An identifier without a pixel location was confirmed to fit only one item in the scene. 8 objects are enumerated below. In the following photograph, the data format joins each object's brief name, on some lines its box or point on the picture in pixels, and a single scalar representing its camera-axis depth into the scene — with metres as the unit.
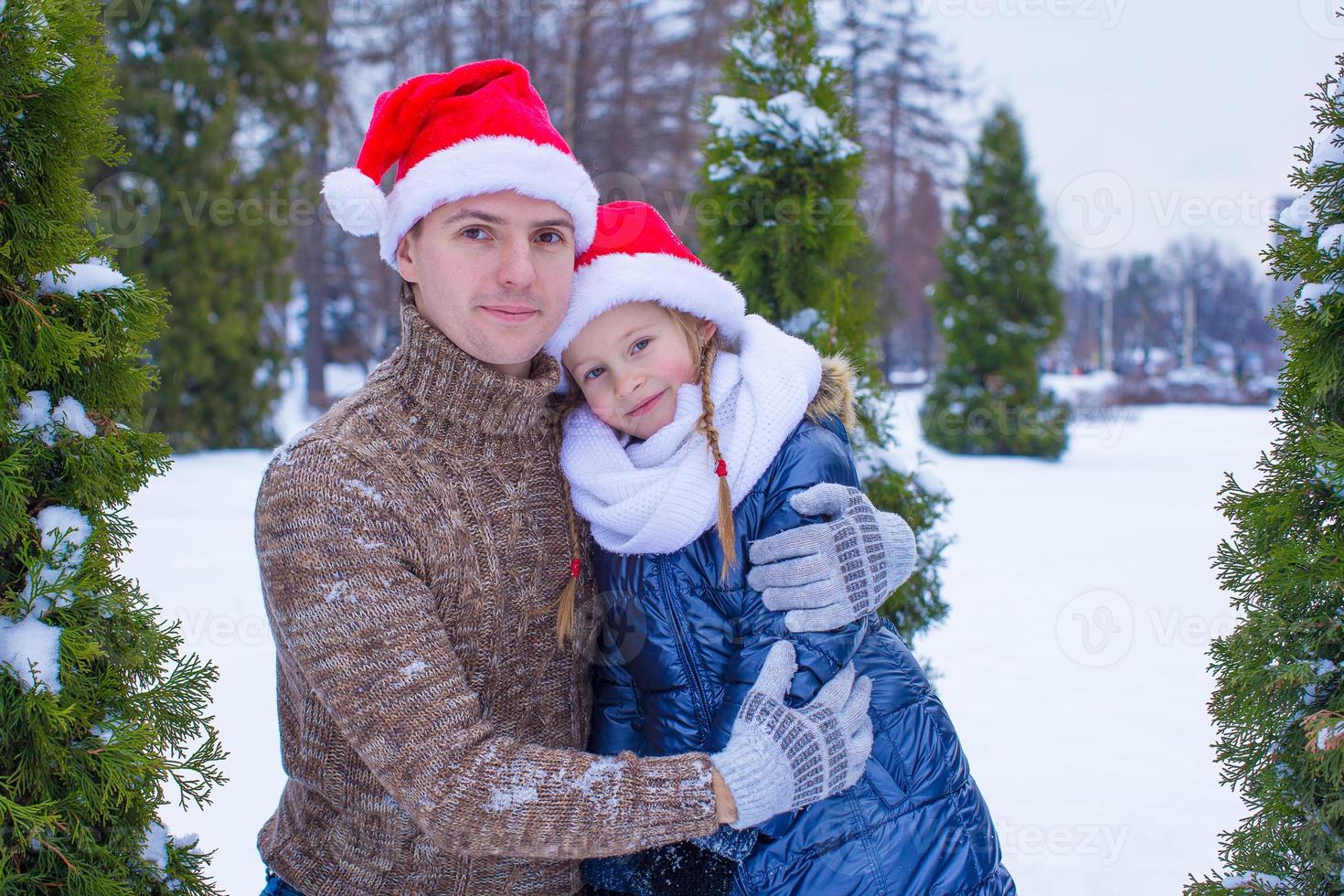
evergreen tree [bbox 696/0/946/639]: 4.02
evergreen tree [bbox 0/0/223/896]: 1.55
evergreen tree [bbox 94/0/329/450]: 11.09
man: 1.67
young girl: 1.96
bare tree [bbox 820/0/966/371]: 25.09
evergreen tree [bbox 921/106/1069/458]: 14.70
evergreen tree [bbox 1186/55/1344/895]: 1.89
